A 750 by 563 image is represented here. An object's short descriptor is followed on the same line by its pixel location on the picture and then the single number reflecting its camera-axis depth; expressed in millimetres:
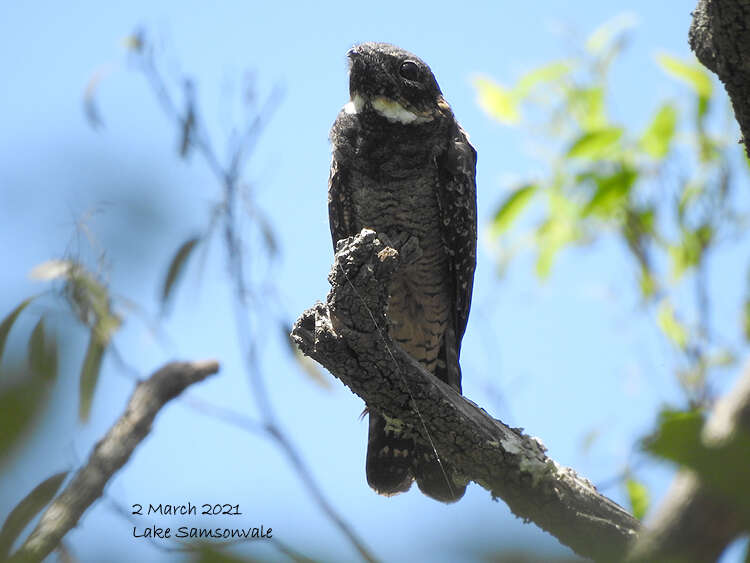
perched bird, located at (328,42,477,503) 6977
